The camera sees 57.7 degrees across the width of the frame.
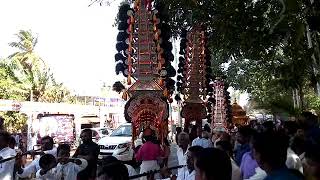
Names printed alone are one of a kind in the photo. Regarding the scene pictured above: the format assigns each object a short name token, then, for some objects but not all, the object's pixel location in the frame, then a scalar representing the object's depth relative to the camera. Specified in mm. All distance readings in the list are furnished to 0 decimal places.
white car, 8982
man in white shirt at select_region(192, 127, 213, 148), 5626
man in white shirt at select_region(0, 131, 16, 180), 4120
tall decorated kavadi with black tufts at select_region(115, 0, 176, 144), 7025
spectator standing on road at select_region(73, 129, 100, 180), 4022
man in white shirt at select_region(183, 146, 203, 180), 3070
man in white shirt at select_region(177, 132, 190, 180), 4595
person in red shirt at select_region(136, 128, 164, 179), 5535
